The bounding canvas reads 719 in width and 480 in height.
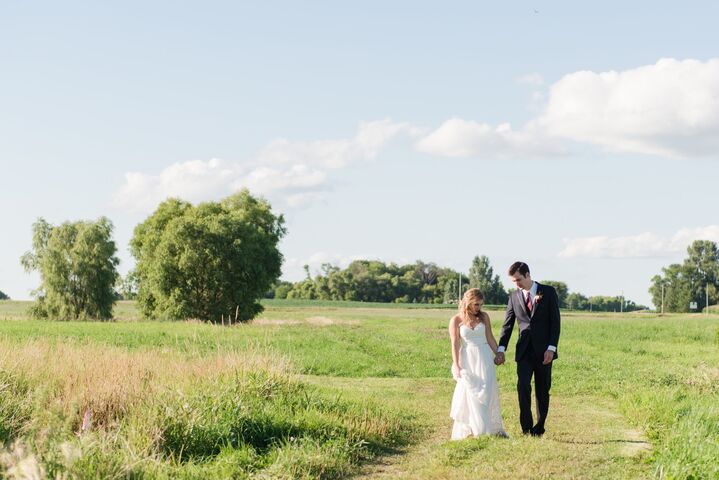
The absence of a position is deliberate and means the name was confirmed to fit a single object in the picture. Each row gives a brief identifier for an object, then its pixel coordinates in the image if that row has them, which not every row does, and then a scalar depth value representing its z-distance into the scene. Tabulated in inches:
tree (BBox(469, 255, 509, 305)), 5329.7
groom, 464.1
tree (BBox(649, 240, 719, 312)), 5521.7
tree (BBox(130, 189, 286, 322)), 2333.9
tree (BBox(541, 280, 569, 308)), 6086.1
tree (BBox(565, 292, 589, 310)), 7258.9
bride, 456.4
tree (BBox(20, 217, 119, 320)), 2694.4
